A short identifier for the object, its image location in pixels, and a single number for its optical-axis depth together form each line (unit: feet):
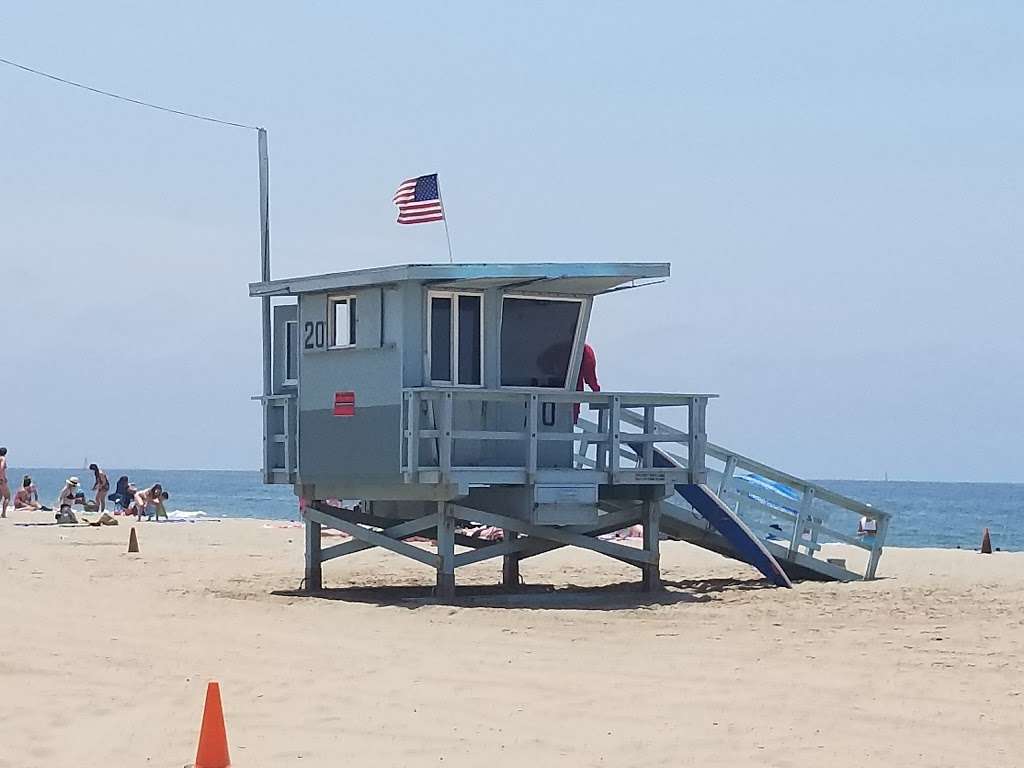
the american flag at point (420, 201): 66.95
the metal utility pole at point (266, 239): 68.39
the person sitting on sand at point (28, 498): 129.80
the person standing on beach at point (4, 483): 116.26
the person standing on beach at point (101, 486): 135.33
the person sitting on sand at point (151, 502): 129.08
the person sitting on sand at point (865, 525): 121.80
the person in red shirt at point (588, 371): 66.90
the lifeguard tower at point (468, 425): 61.05
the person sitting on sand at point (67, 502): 110.32
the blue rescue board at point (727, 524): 66.85
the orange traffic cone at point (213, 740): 30.07
